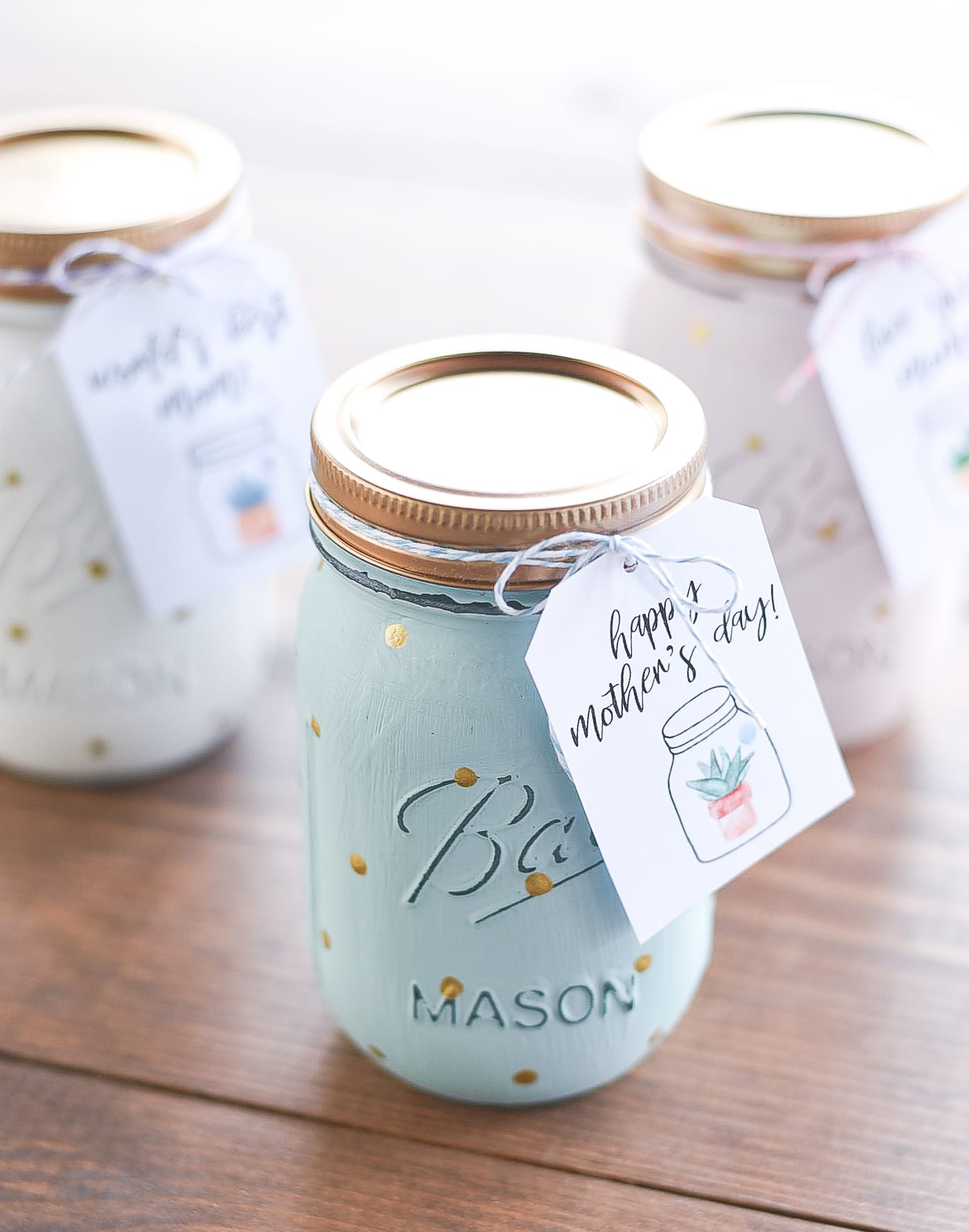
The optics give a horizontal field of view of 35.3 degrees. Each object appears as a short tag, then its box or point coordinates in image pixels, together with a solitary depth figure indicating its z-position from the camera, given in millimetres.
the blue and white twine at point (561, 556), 516
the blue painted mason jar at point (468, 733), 537
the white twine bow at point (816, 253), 720
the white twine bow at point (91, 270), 700
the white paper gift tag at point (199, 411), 728
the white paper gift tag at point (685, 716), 535
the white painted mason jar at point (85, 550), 724
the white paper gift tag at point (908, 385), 736
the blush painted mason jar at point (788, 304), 733
